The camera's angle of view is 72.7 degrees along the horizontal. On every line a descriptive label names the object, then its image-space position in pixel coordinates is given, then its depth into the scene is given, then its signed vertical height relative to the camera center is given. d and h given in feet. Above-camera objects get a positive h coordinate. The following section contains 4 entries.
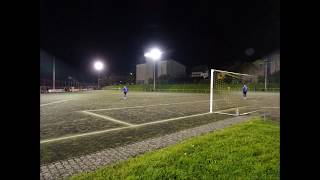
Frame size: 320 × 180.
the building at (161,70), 272.72 +24.97
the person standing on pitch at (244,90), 68.22 -0.30
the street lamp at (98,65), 248.89 +27.25
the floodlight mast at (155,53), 167.32 +28.26
